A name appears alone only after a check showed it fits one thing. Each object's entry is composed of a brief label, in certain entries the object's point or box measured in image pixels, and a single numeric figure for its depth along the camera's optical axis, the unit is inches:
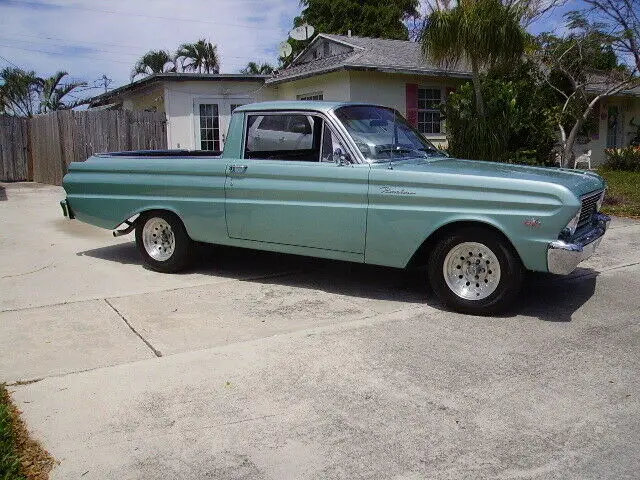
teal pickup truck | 197.3
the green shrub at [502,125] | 490.0
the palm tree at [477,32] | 446.9
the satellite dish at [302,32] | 757.9
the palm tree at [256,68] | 1475.1
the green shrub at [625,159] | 773.9
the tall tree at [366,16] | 1316.4
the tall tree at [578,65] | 490.9
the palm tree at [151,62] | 1349.7
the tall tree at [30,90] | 1261.1
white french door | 644.7
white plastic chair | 709.2
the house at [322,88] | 619.2
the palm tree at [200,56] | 1360.7
